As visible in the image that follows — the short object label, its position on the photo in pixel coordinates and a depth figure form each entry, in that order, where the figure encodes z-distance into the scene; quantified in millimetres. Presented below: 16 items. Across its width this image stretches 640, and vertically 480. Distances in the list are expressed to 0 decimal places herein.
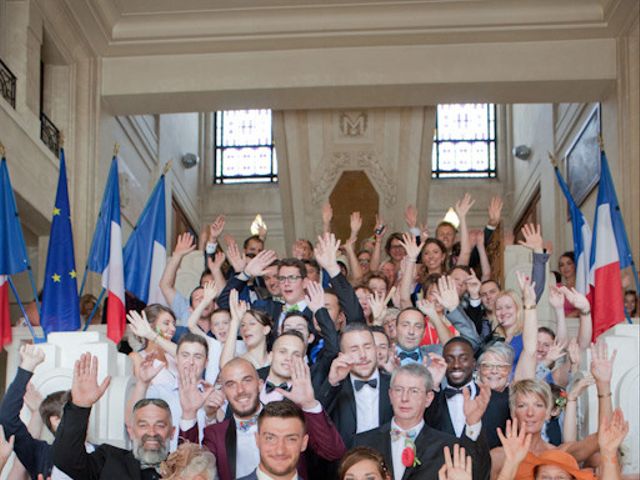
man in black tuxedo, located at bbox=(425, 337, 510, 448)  5426
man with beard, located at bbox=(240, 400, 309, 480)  4262
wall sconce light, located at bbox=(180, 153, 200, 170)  19156
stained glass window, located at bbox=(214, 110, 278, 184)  20766
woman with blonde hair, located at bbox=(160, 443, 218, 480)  4262
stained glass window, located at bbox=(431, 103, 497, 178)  20281
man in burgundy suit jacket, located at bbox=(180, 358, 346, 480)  4746
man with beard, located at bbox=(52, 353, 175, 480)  4531
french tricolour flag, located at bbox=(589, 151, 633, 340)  8405
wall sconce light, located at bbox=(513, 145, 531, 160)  18516
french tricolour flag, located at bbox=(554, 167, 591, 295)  9617
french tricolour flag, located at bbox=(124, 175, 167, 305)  9727
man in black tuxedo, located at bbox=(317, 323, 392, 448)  5281
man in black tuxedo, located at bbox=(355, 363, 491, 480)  4719
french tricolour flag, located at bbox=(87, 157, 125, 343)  8641
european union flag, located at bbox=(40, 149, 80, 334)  8039
